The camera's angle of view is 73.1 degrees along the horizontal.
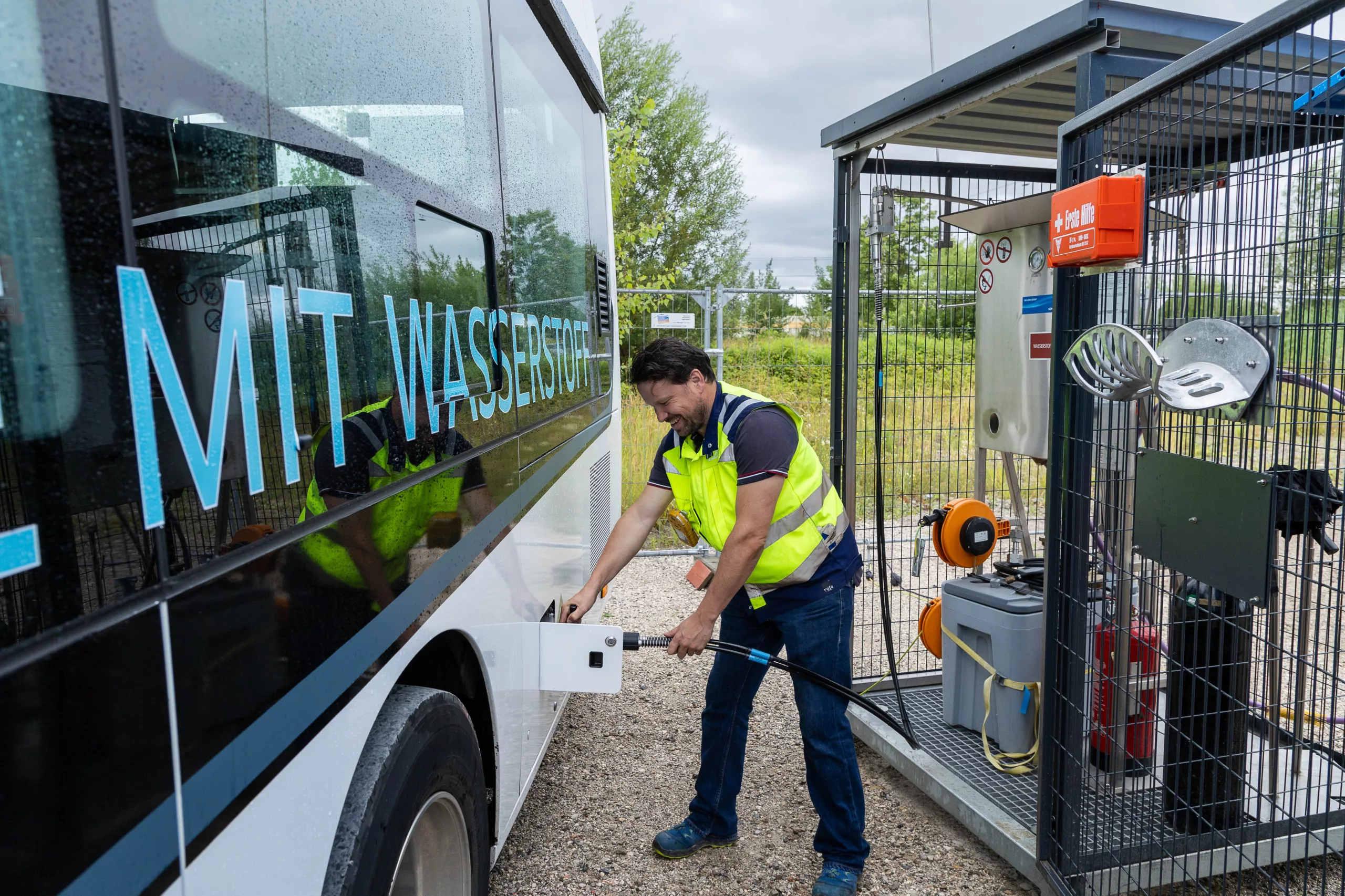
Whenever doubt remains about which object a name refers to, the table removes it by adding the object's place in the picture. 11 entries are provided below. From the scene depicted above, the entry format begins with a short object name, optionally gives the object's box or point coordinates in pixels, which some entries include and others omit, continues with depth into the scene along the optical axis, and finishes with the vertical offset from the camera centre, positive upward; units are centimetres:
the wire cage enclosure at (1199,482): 186 -39
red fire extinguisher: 247 -117
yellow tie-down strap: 339 -164
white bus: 77 -11
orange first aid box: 214 +24
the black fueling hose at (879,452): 359 -50
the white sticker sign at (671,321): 743 +12
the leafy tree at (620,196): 1008 +176
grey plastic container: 337 -125
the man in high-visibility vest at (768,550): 263 -66
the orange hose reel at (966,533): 383 -87
